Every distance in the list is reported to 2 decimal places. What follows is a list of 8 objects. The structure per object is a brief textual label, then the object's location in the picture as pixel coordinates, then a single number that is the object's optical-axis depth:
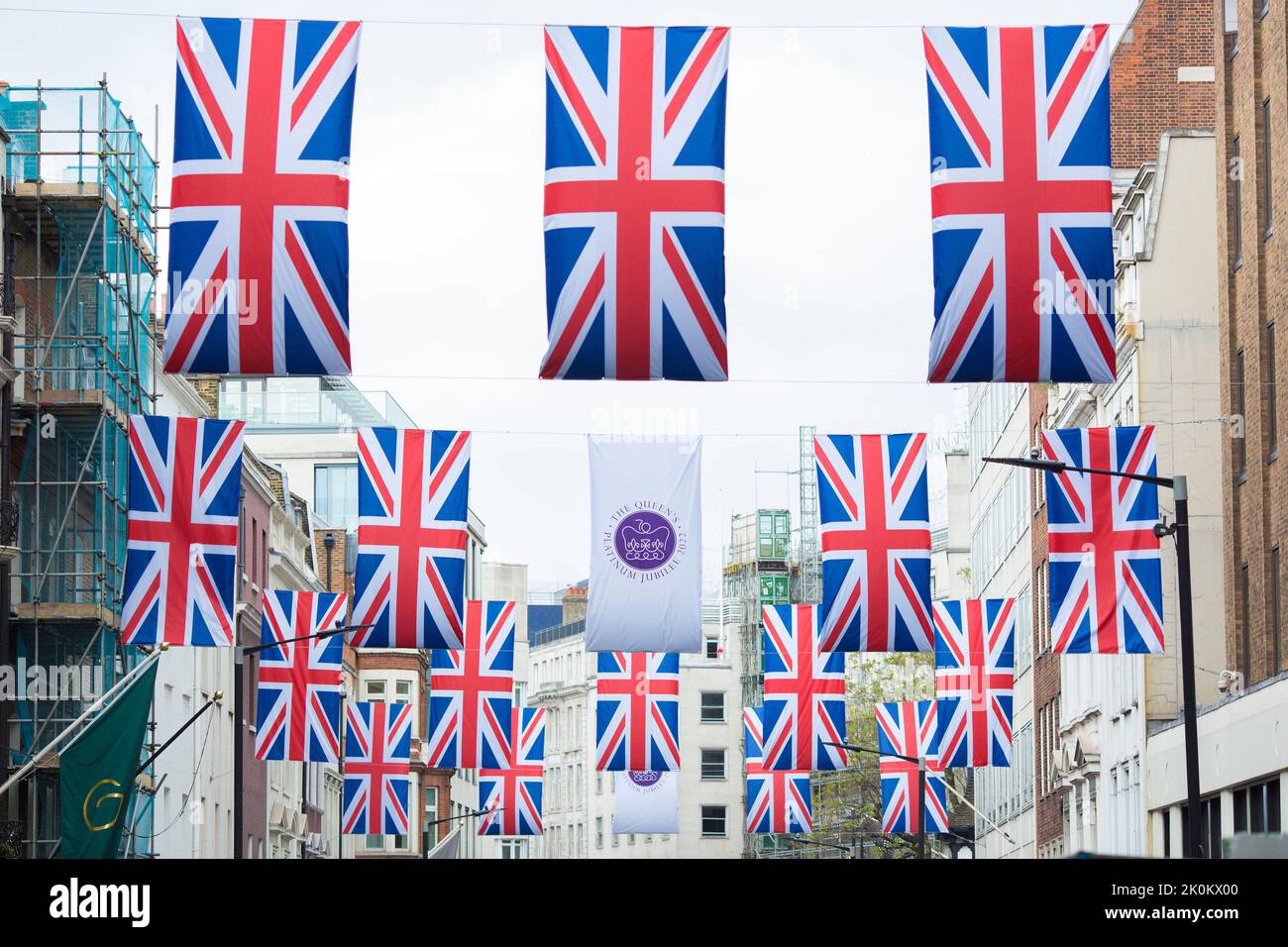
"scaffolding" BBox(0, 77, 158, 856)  39.66
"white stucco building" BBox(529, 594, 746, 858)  141.00
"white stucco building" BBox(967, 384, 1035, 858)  74.38
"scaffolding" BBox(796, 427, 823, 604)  115.73
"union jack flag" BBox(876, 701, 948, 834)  47.94
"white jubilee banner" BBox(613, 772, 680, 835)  59.94
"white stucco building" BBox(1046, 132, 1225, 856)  49.25
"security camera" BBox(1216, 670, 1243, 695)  42.41
